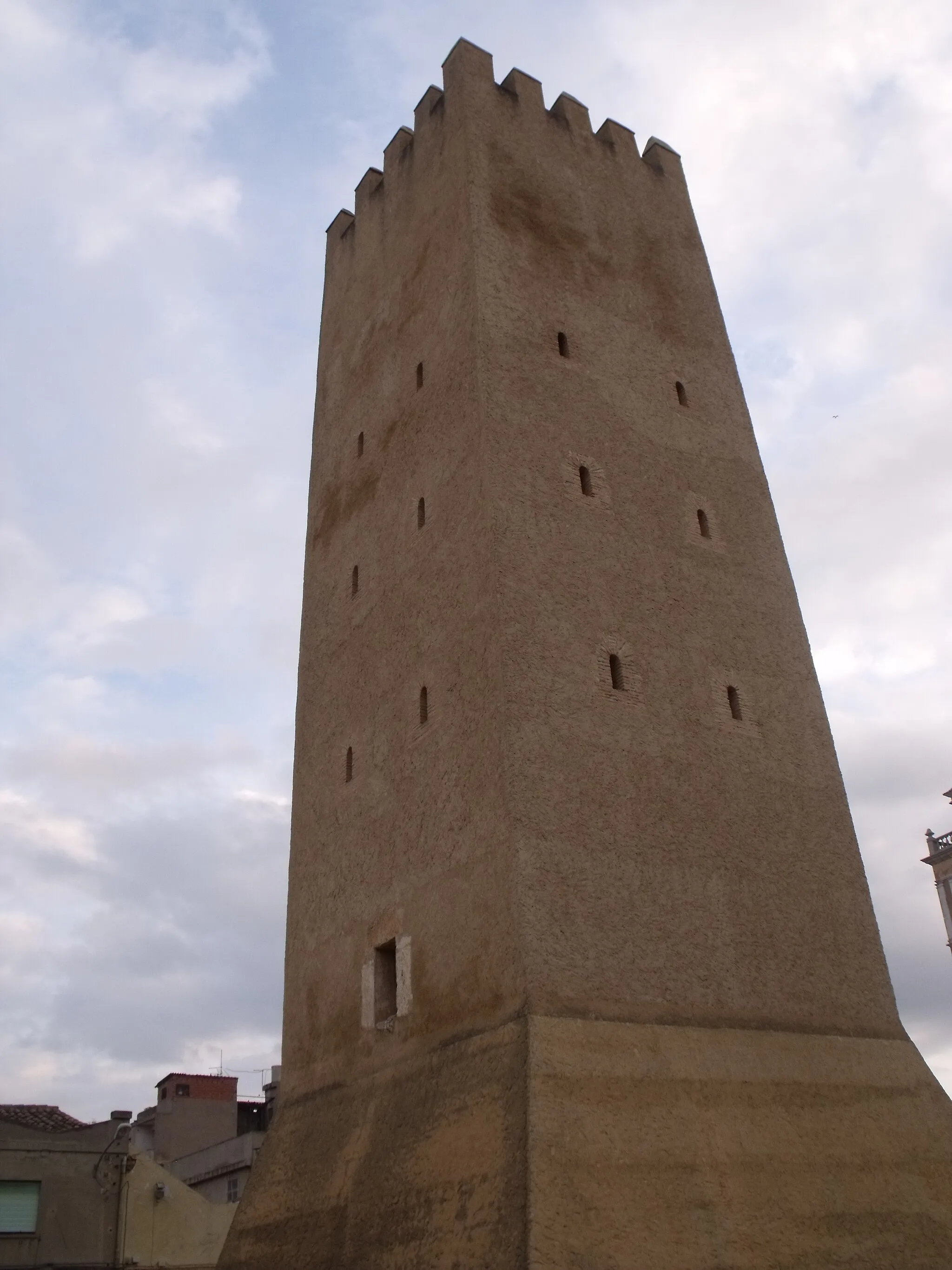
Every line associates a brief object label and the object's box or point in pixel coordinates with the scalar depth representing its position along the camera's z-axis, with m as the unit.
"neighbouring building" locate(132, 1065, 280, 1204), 28.66
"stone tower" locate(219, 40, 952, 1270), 9.91
